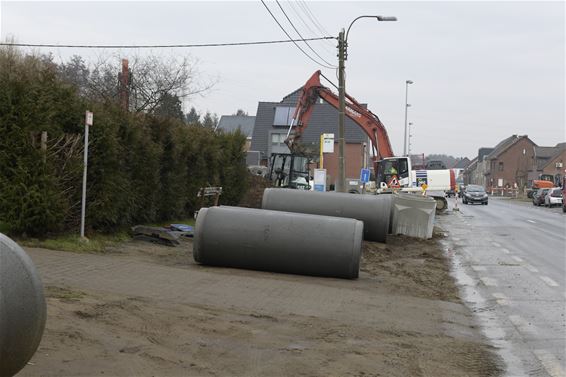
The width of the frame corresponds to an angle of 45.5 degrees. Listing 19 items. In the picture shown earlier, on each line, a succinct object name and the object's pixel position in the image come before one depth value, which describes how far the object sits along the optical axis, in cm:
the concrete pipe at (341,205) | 1738
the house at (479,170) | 15323
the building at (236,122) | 8519
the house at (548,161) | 11400
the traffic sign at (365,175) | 3378
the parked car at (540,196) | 5845
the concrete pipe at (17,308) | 392
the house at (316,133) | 6769
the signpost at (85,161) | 1226
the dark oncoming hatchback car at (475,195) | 5575
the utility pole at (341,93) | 2770
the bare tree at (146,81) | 3384
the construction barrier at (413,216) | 2088
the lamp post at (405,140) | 7185
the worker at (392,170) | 3734
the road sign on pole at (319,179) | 2992
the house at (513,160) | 12750
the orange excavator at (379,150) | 3081
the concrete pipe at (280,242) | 1146
